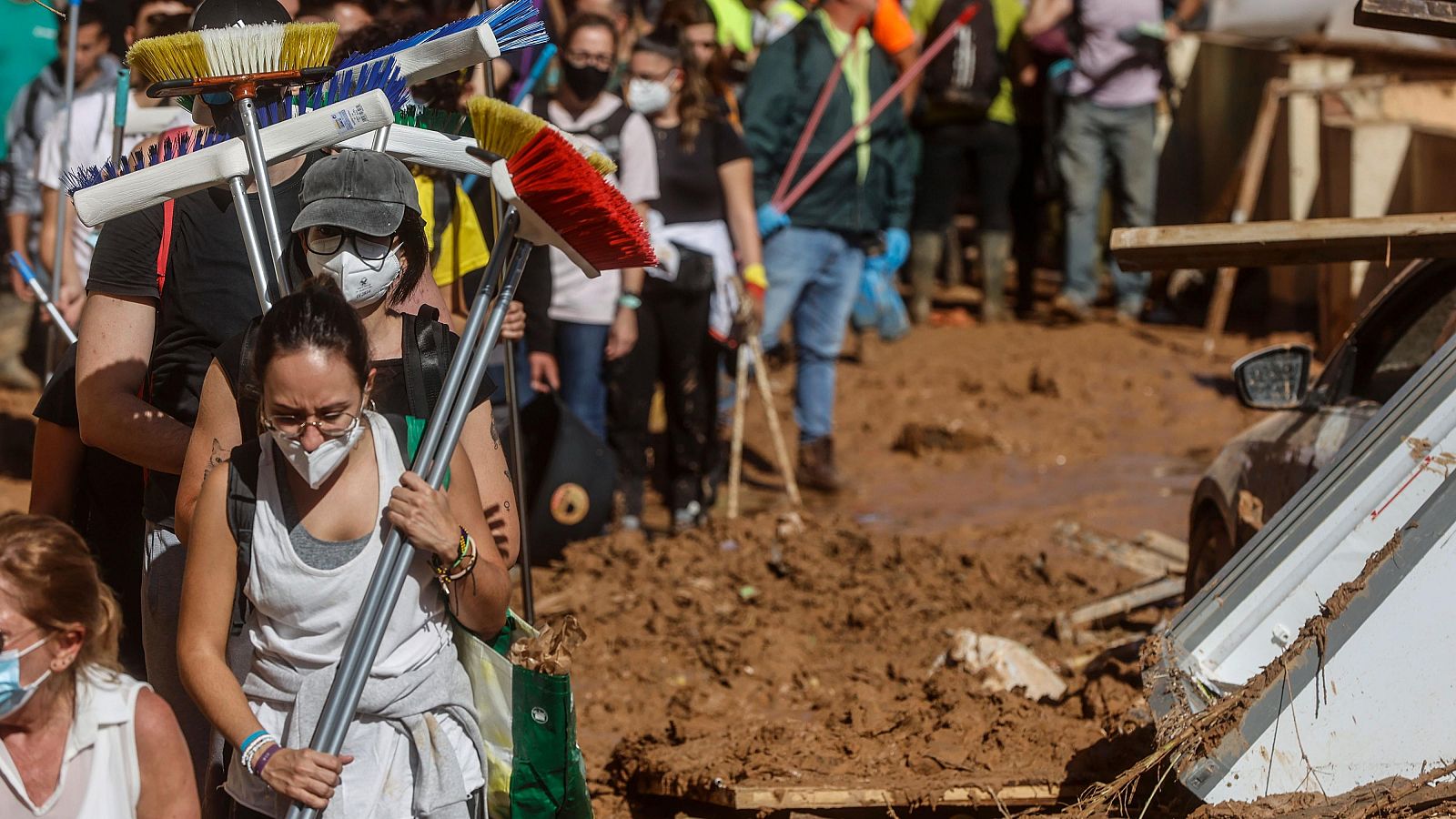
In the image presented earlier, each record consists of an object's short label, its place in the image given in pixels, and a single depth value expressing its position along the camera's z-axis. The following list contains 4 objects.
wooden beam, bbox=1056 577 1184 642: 13.06
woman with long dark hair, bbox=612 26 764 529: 15.59
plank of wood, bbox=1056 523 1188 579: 14.67
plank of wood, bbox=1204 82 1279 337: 23.37
